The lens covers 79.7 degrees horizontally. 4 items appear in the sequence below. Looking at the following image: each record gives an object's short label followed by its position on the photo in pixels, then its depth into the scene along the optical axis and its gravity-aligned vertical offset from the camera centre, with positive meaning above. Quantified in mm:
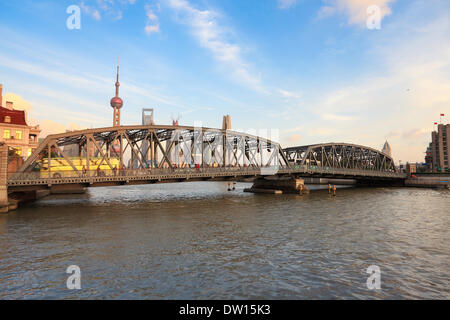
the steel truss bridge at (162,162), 43219 +1998
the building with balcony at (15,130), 67062 +10422
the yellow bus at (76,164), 54531 +1571
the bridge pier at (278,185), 76125 -4353
